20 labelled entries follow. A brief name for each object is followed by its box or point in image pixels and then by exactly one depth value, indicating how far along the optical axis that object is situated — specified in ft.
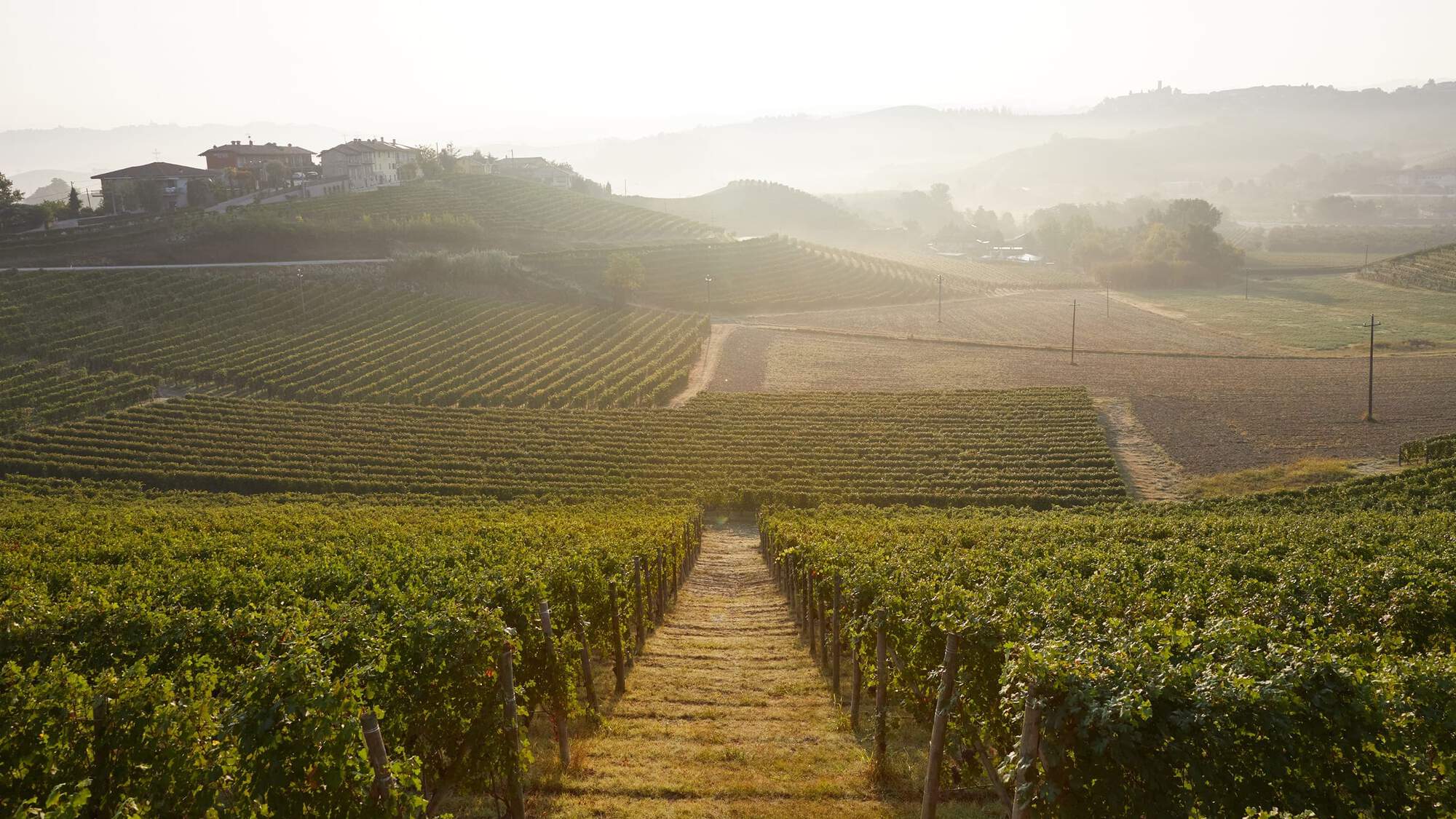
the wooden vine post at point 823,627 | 51.26
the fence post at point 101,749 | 20.07
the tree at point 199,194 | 332.39
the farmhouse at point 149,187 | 321.93
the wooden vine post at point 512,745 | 28.30
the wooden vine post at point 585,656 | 40.63
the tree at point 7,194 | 289.94
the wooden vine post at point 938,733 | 26.78
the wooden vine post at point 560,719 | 34.17
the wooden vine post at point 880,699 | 33.32
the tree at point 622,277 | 293.23
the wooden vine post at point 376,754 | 21.43
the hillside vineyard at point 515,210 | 342.23
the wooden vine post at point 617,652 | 45.16
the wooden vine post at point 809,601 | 55.21
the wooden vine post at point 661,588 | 64.49
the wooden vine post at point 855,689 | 38.93
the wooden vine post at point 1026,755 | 20.99
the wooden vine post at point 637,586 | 53.31
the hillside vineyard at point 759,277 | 328.29
